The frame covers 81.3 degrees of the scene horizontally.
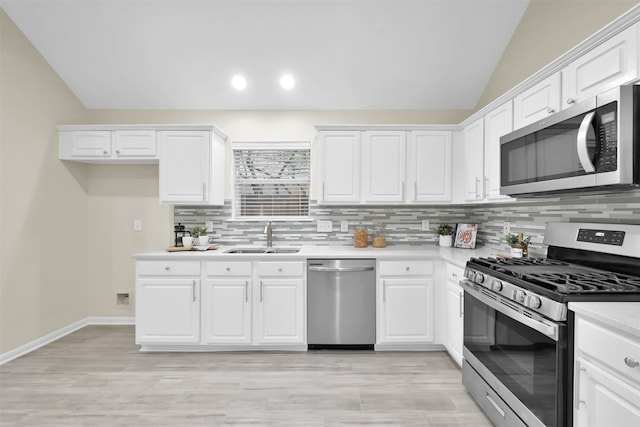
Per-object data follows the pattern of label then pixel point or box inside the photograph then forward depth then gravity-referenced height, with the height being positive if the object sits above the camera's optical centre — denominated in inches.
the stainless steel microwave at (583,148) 62.6 +12.8
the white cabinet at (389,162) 150.1 +20.1
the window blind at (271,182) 167.6 +13.3
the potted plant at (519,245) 113.2 -9.9
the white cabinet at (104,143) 148.2 +26.9
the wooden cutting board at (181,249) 146.7 -15.0
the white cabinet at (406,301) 135.2 -32.1
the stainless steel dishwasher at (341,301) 135.3 -32.4
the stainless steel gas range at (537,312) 63.1 -19.8
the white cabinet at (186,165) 145.9 +17.9
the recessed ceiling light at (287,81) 150.3 +53.2
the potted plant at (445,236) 157.6 -10.0
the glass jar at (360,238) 155.8 -10.9
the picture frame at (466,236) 151.4 -9.6
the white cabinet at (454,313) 117.0 -32.8
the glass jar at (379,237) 155.0 -10.6
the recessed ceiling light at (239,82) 151.1 +52.9
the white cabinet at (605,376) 50.8 -24.0
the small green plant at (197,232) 156.9 -8.8
